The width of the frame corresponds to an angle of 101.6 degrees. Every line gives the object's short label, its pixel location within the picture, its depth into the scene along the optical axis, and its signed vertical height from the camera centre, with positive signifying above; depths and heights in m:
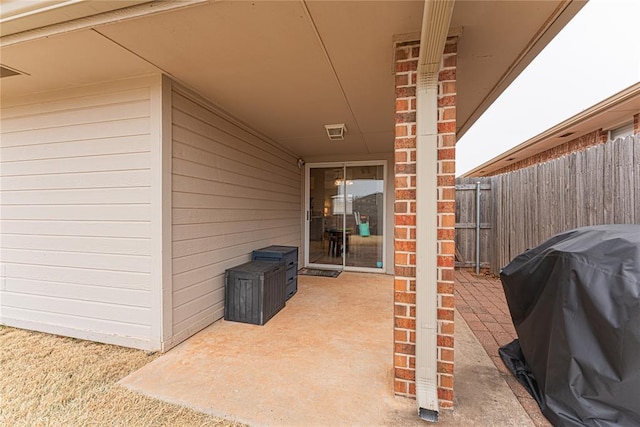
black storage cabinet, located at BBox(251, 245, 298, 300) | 3.50 -0.63
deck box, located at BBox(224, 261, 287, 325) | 2.86 -0.93
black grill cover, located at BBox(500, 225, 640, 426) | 1.19 -0.60
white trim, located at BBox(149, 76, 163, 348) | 2.24 +0.06
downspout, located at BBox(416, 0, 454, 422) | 1.54 -0.15
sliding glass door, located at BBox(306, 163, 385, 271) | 5.22 -0.10
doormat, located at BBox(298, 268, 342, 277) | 4.99 -1.20
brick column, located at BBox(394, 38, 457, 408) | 1.58 -0.05
